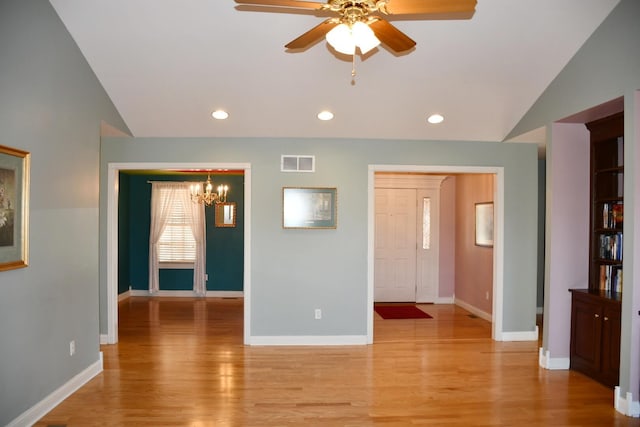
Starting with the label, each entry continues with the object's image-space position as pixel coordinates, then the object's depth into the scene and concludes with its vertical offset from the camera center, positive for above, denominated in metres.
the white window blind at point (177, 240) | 8.70 -0.54
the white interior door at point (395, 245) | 7.98 -0.56
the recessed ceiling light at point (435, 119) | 4.93 +1.11
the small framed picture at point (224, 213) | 8.70 +0.01
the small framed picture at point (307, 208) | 5.26 +0.08
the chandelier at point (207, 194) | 7.86 +0.36
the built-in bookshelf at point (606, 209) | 4.29 +0.07
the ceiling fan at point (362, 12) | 2.32 +1.11
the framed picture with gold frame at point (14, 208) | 2.96 +0.03
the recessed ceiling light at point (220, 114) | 4.80 +1.11
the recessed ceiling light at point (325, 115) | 4.85 +1.12
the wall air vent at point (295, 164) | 5.30 +0.62
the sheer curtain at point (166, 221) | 8.62 -0.17
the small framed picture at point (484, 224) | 6.57 -0.14
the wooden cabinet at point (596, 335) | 3.94 -1.15
